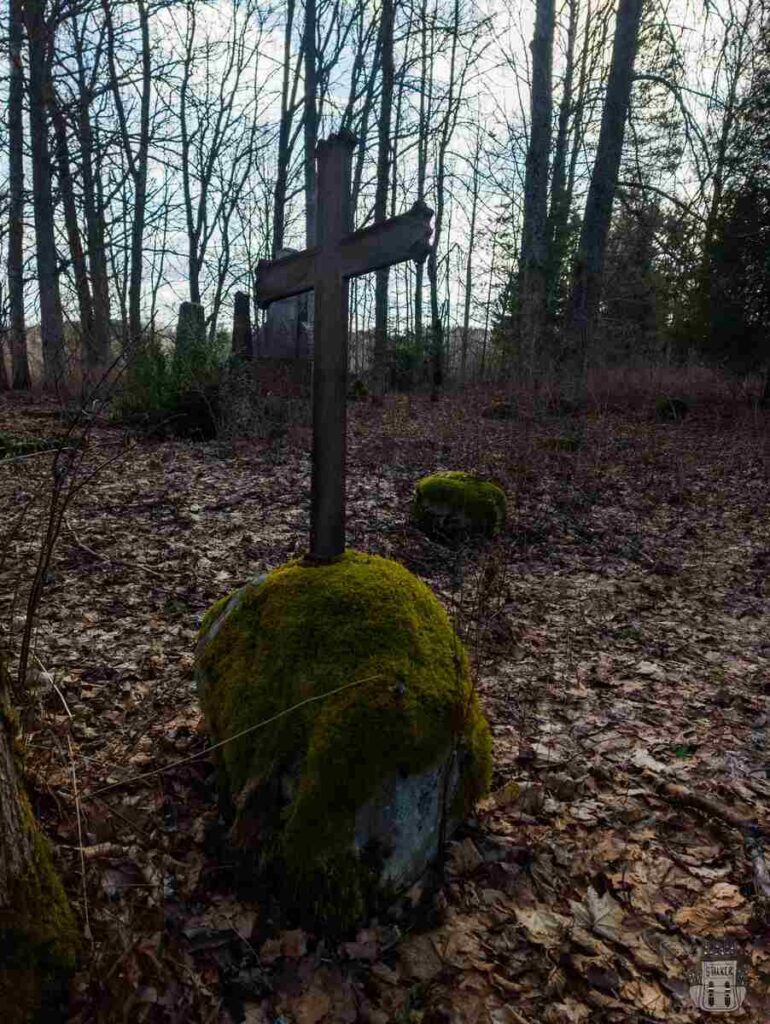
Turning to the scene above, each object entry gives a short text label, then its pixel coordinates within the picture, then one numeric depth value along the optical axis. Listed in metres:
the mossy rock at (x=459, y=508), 5.78
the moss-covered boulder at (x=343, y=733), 2.03
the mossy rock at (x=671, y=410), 12.74
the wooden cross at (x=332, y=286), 2.42
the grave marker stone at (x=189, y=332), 9.55
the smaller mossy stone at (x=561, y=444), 8.87
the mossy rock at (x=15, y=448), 6.66
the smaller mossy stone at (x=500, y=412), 11.80
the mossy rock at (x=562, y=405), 10.85
